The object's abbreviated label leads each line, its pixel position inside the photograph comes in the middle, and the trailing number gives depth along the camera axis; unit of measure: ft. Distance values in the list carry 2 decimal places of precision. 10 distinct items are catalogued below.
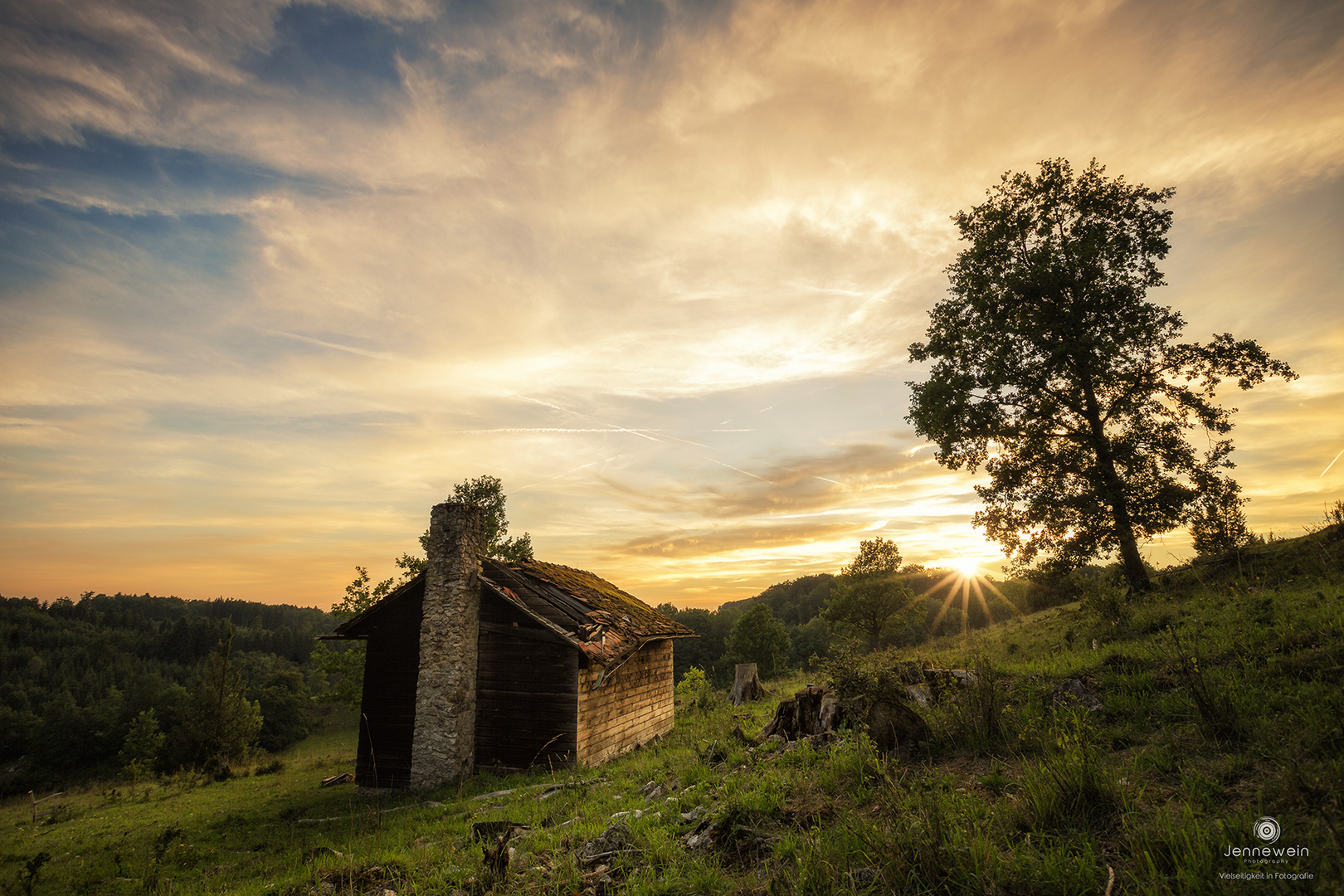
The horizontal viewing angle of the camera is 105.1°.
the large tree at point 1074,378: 46.34
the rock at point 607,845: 19.19
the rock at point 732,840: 16.83
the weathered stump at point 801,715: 29.48
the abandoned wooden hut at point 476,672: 45.80
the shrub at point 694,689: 83.20
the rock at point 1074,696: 20.95
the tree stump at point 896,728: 21.22
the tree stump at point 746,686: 74.79
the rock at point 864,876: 13.35
